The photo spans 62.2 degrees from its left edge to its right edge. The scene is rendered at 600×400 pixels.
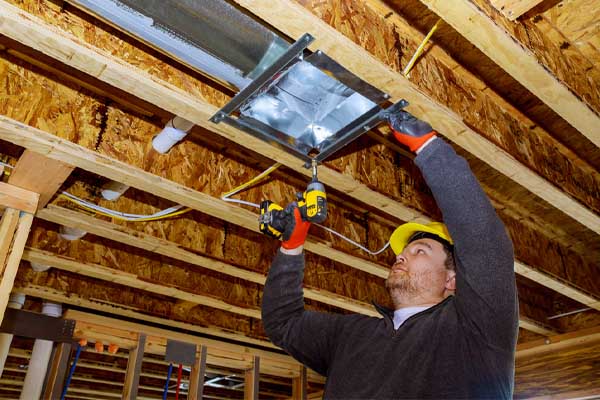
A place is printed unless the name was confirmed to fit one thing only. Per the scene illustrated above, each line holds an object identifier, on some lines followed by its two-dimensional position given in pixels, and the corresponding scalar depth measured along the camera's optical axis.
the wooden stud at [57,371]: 2.99
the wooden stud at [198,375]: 3.44
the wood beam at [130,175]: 1.66
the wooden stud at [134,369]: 3.17
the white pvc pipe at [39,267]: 2.73
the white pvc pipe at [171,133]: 1.91
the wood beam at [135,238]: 2.14
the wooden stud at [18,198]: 1.93
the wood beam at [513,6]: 1.58
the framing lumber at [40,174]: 1.79
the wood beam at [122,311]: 2.99
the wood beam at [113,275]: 2.48
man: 1.16
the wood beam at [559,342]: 3.59
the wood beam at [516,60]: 1.43
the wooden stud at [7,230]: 1.86
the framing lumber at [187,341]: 3.31
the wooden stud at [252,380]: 3.79
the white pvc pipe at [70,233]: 2.40
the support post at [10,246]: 1.82
